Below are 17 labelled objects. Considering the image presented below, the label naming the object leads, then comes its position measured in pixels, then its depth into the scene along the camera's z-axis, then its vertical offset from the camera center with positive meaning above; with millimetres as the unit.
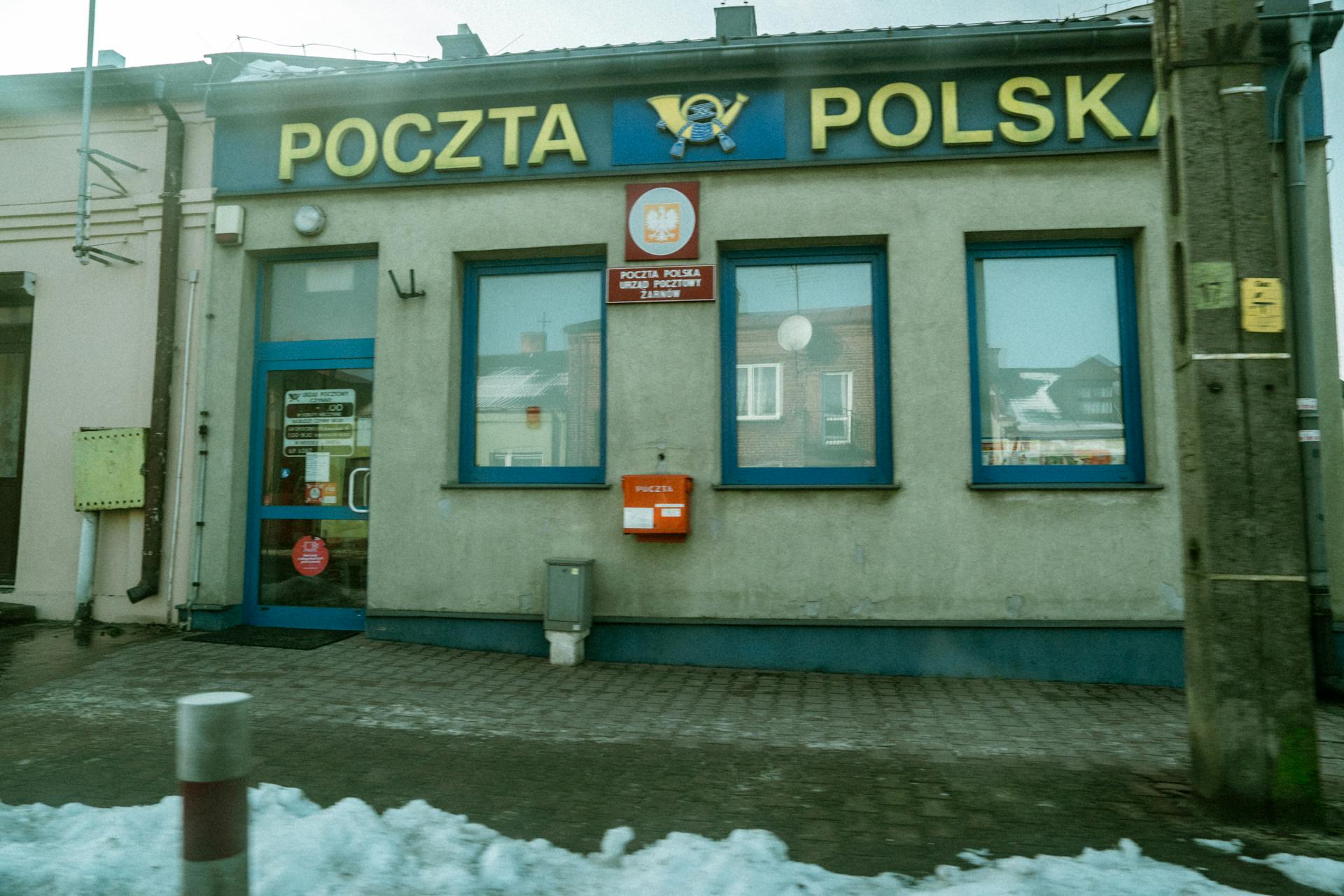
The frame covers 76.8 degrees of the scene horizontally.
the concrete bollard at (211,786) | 2160 -734
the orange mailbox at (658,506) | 6633 -35
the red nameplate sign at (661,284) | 6953 +1793
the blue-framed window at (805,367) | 6945 +1123
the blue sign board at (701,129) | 6723 +3117
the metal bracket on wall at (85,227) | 7719 +2502
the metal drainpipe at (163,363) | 7562 +1243
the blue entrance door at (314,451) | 7656 +463
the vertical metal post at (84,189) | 7543 +2832
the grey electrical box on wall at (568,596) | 6613 -737
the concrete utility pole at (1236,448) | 3471 +232
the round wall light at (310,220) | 7527 +2492
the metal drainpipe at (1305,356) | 6078 +1082
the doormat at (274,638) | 7094 -1171
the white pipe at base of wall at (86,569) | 7668 -618
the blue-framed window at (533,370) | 7320 +1151
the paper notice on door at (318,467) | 7770 +314
